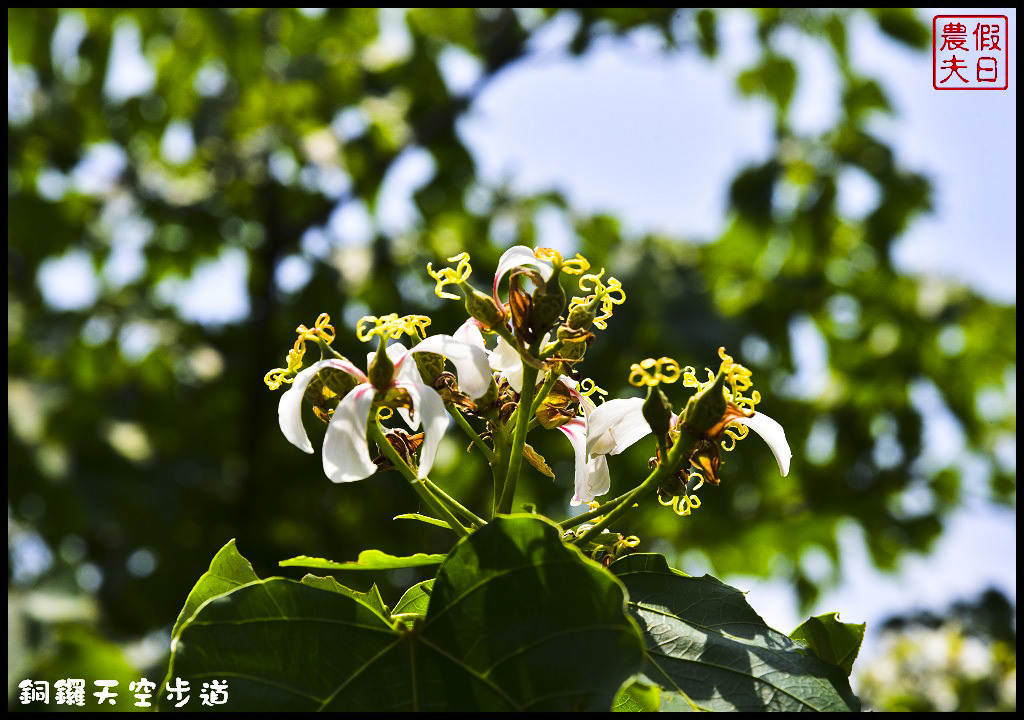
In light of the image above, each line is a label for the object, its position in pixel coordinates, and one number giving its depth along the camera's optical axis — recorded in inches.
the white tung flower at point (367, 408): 31.7
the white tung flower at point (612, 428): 32.7
